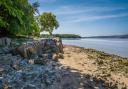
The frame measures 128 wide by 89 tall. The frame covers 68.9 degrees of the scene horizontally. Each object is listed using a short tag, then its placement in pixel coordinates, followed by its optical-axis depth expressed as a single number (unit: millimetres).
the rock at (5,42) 5867
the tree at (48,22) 22234
